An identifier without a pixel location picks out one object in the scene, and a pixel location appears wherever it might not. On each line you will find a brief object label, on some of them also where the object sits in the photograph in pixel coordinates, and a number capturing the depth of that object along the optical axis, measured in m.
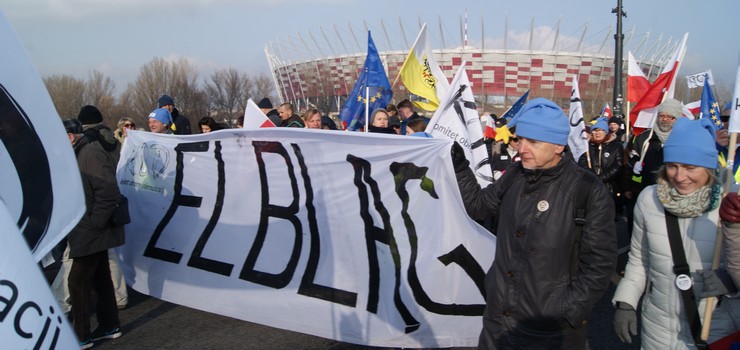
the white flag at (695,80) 10.76
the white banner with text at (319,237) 4.09
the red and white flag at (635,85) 8.64
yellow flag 7.82
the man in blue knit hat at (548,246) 2.57
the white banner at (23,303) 1.30
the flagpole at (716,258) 2.50
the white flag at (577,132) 7.74
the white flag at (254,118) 6.40
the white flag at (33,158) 1.63
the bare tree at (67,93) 48.28
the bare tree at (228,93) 50.81
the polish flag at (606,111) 14.33
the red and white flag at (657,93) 7.60
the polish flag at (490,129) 10.77
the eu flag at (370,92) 8.52
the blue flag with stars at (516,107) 10.98
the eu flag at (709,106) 5.29
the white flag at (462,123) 5.08
